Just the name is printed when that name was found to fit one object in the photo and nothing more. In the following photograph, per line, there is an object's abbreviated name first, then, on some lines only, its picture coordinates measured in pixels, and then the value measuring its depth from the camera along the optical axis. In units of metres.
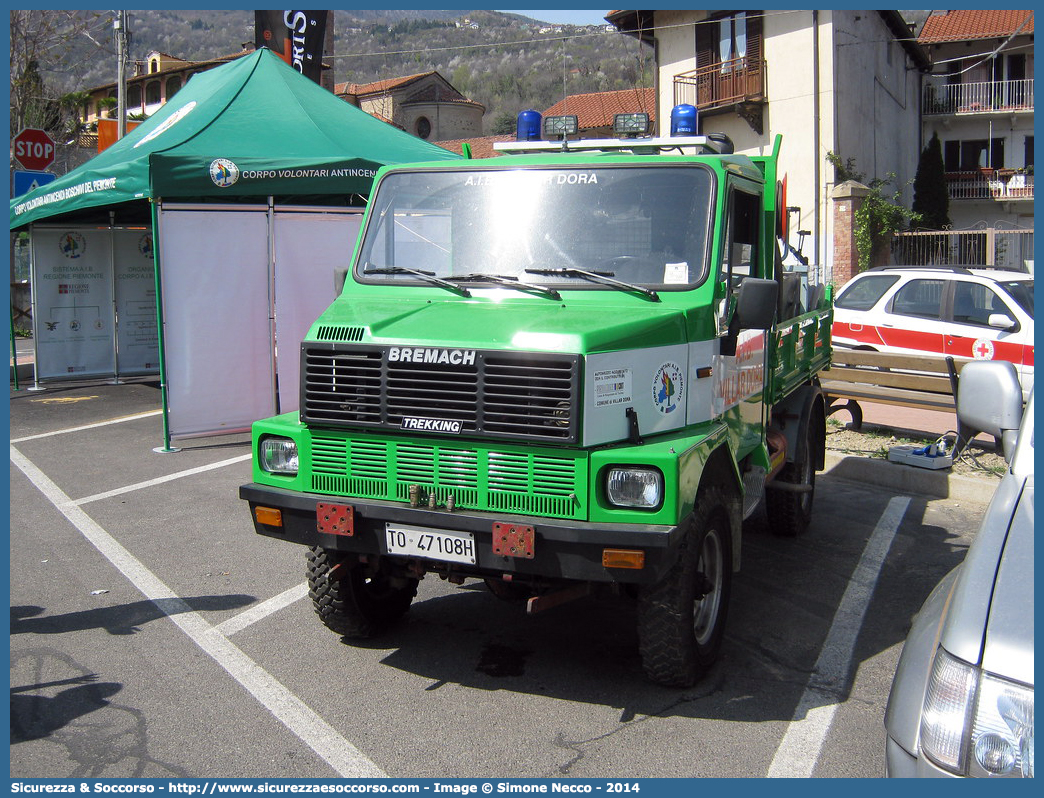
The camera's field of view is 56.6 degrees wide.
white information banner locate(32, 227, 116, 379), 14.83
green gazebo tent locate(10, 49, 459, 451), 10.20
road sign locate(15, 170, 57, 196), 14.41
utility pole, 25.34
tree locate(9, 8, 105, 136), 20.27
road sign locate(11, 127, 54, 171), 14.51
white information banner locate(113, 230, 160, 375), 15.48
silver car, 2.34
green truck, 4.06
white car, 11.08
